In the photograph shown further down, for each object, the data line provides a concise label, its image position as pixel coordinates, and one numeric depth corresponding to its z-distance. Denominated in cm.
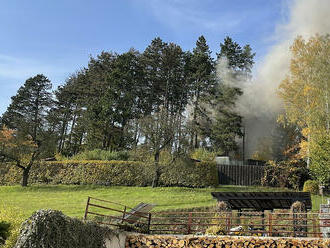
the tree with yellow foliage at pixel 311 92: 2520
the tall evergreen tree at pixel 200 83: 4341
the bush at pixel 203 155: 3228
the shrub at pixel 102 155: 3141
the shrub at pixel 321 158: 2391
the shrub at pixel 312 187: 2520
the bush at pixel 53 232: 895
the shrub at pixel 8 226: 923
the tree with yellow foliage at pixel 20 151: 2906
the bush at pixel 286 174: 2781
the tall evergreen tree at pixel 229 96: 4075
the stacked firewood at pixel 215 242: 1188
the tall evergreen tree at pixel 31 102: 4922
